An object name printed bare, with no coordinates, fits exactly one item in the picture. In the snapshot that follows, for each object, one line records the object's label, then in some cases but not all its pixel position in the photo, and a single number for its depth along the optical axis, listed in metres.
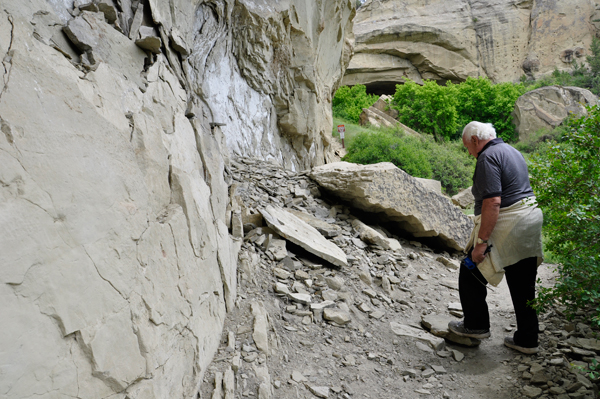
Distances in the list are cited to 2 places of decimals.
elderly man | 2.91
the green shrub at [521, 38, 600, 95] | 20.66
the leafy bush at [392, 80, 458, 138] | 20.02
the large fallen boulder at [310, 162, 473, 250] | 5.02
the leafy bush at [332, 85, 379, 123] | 22.02
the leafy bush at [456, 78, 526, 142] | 20.61
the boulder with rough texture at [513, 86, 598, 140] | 17.95
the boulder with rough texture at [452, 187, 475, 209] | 10.08
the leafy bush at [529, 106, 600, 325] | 2.50
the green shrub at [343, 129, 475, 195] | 11.41
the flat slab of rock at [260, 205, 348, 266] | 4.02
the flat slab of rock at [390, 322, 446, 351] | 3.29
